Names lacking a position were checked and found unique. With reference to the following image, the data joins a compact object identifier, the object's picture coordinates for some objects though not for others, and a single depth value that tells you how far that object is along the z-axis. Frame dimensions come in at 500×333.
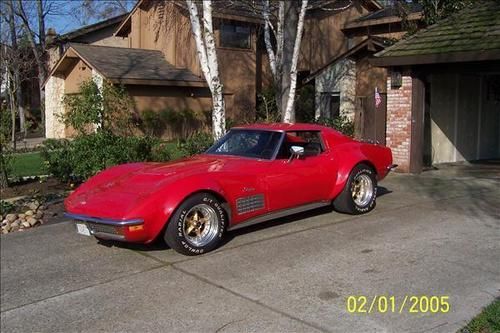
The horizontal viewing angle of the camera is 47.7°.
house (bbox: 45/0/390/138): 23.66
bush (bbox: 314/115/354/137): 15.80
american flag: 14.46
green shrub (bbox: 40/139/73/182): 10.80
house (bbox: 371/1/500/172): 11.69
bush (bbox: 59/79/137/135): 11.26
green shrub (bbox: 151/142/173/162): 11.59
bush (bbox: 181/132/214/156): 12.14
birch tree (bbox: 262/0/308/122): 13.38
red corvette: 5.85
